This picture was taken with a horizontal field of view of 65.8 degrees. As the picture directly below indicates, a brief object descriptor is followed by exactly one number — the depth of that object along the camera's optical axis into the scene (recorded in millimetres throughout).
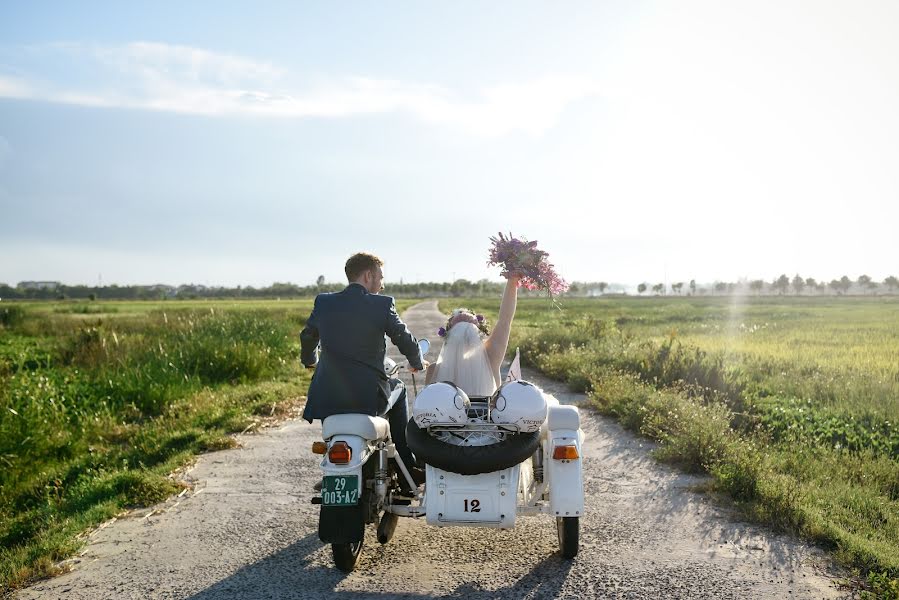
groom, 4738
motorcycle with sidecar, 4316
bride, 5207
